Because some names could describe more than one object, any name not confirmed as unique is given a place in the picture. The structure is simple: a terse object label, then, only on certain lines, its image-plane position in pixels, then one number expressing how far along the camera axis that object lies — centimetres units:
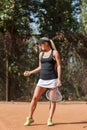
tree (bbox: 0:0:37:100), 1616
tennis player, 863
